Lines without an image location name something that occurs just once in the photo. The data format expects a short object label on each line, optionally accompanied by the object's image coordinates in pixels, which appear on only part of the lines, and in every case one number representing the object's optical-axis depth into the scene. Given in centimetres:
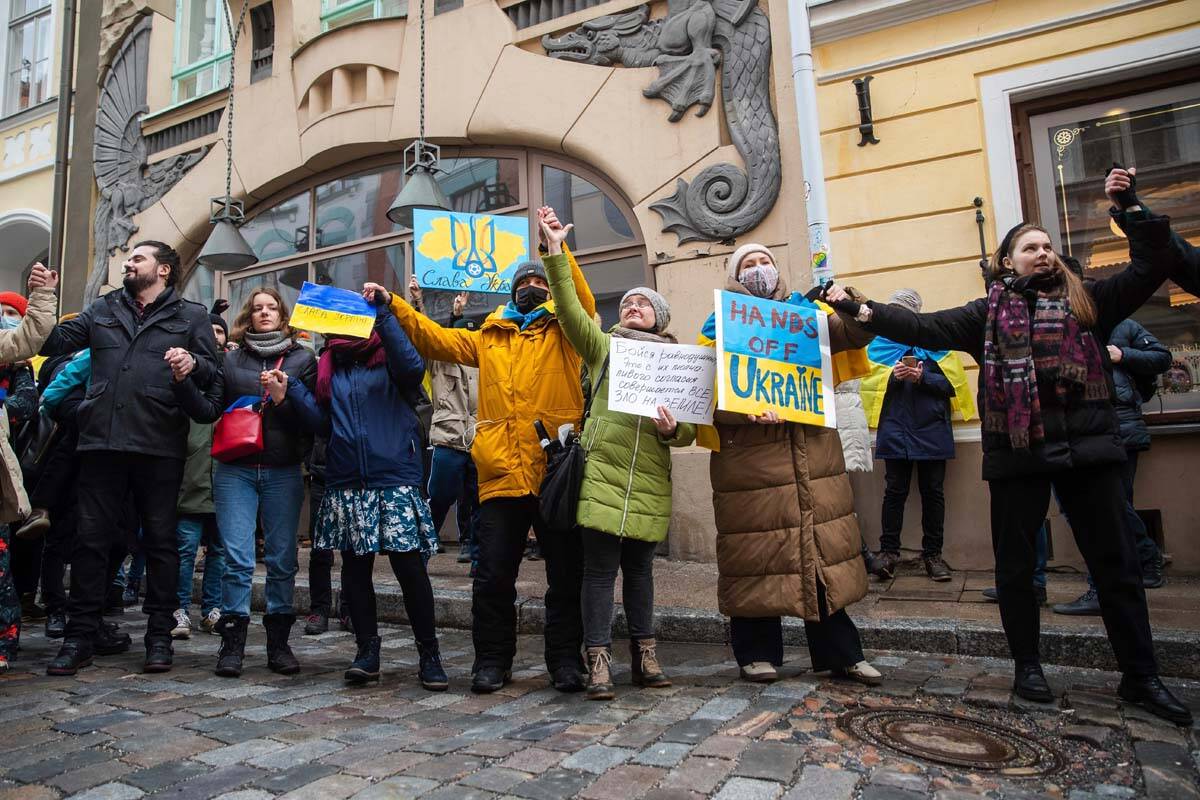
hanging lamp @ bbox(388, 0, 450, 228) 728
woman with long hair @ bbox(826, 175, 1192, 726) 320
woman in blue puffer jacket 374
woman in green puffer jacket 353
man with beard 405
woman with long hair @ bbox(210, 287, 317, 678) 410
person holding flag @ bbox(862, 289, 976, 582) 565
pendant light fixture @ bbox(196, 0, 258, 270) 922
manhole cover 262
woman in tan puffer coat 348
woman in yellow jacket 367
